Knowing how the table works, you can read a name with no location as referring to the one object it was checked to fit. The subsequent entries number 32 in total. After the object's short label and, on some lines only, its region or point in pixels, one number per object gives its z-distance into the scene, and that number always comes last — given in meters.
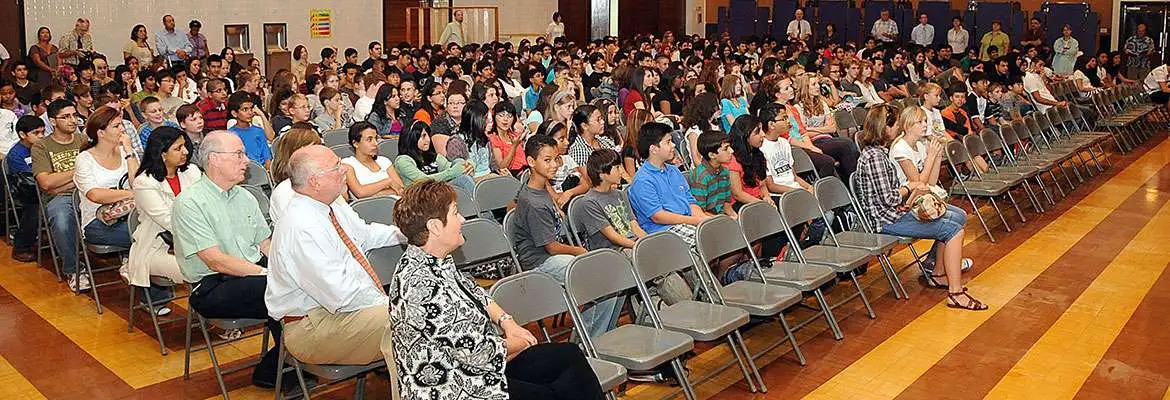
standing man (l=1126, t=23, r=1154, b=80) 20.41
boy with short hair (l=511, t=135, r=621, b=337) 5.75
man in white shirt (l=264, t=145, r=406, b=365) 4.25
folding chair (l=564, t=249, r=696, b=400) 4.58
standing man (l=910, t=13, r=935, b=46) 23.34
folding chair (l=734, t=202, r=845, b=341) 5.79
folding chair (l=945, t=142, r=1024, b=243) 8.60
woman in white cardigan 5.55
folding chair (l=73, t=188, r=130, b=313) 6.27
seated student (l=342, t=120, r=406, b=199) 6.77
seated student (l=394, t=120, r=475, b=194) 7.16
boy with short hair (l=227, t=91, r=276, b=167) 8.15
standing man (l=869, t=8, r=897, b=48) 23.83
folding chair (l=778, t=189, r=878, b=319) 6.28
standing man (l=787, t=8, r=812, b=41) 24.56
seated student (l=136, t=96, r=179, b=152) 7.87
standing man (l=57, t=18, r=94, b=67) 15.65
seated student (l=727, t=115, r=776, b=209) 7.17
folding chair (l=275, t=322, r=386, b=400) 4.32
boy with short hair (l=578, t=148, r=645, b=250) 5.99
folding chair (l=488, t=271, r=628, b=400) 4.32
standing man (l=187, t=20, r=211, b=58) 16.52
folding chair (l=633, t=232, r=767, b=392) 4.99
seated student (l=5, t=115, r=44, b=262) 7.48
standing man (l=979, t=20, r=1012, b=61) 22.14
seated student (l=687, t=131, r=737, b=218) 6.70
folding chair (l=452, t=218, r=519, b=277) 5.39
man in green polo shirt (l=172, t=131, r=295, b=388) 4.86
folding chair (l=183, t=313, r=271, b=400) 4.90
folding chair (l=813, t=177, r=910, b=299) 6.75
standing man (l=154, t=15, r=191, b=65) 16.44
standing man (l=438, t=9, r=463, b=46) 19.84
